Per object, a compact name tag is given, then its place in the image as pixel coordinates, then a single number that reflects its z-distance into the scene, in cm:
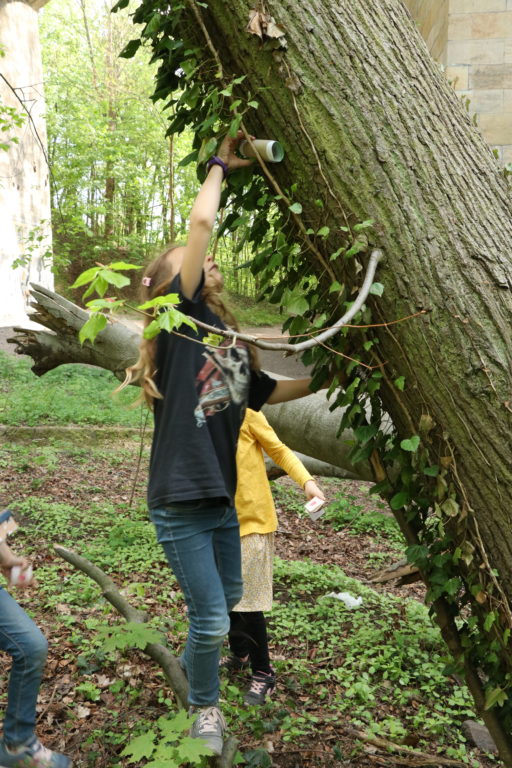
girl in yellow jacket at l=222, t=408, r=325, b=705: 304
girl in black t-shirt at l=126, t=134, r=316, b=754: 211
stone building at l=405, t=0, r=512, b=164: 730
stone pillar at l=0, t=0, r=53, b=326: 1362
